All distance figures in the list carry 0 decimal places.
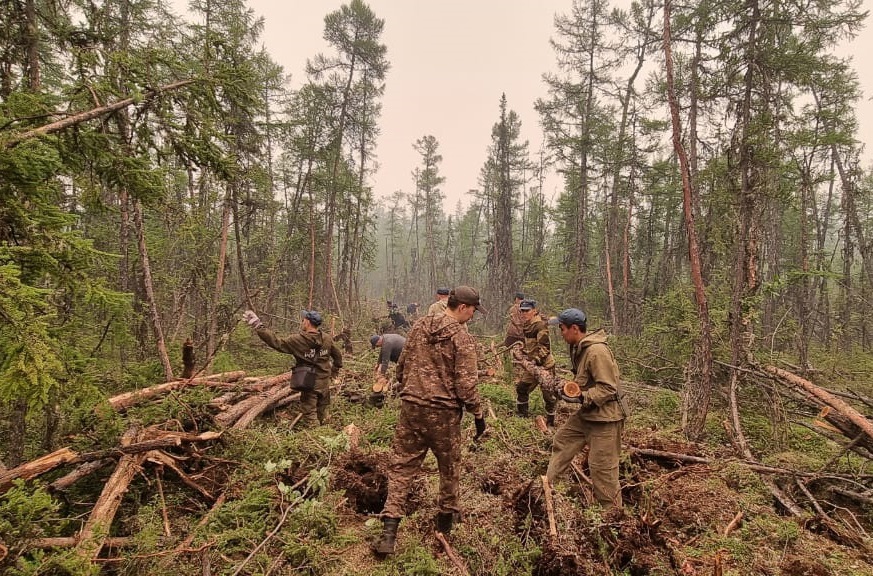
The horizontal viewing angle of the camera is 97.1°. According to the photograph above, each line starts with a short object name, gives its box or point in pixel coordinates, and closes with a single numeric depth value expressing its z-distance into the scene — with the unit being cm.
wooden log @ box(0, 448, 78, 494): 337
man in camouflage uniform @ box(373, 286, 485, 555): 376
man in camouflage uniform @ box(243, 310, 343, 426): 661
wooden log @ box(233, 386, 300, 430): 608
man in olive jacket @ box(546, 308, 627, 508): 410
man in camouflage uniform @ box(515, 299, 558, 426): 774
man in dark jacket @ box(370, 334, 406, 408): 859
